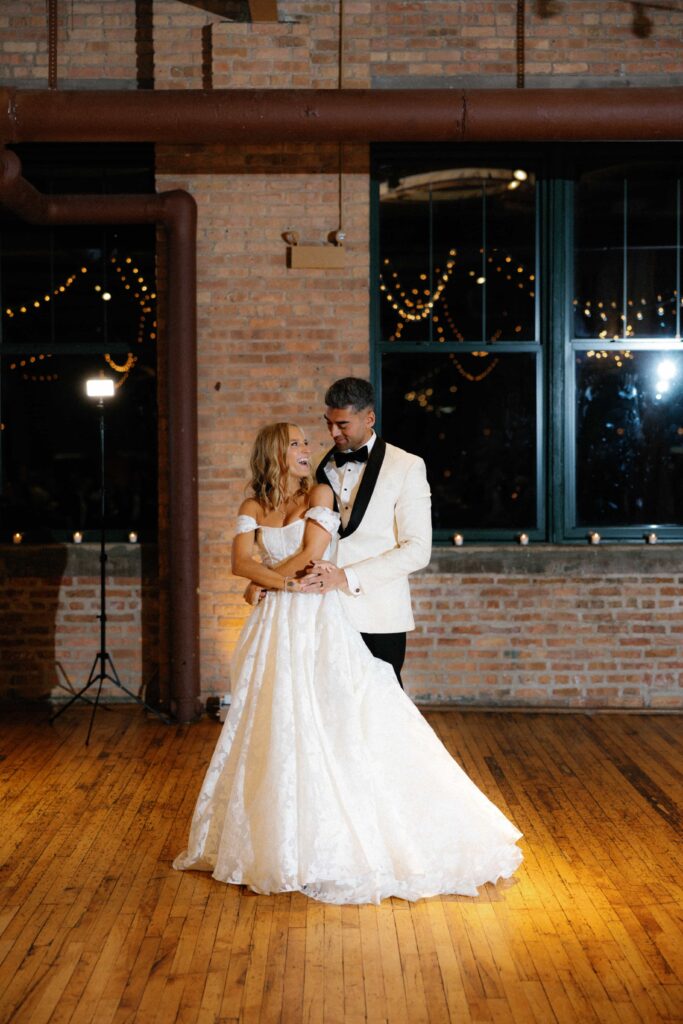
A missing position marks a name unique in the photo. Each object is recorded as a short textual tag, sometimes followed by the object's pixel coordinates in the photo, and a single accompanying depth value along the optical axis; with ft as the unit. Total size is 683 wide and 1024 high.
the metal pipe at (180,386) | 19.47
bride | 11.61
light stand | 18.62
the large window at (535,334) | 20.80
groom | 12.89
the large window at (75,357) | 21.17
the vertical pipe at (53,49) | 19.71
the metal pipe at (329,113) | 17.53
